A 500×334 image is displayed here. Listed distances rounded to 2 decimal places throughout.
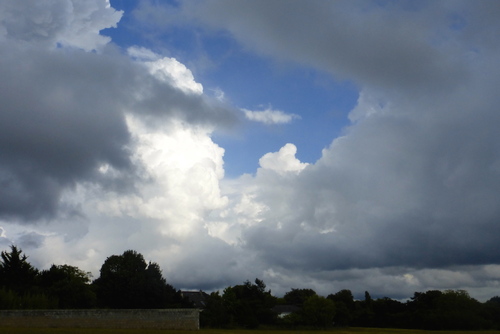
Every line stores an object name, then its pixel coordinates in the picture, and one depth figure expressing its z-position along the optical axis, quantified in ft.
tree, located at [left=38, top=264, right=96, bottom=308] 198.18
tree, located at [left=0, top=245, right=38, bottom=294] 196.75
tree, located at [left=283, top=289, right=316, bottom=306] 442.91
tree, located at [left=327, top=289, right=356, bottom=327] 275.39
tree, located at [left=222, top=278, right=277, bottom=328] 214.90
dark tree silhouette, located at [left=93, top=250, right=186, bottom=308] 217.77
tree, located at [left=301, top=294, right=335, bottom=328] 234.79
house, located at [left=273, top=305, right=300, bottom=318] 338.34
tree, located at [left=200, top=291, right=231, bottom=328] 190.70
